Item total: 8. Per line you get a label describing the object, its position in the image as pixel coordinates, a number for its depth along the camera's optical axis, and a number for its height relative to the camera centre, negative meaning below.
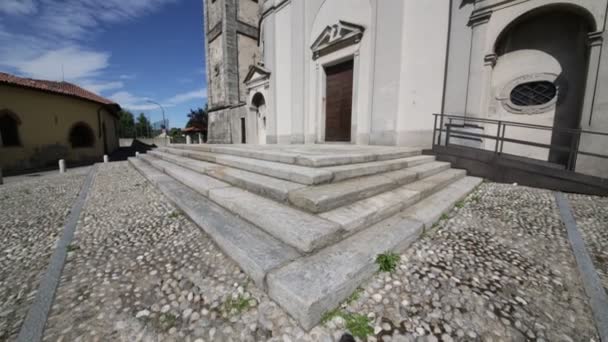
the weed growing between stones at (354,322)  1.29 -1.10
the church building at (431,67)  5.03 +2.22
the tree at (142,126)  57.31 +3.78
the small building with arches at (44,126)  11.08 +0.79
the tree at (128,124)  55.72 +4.40
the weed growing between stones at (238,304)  1.43 -1.09
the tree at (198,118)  39.40 +4.22
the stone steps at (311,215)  1.52 -0.84
